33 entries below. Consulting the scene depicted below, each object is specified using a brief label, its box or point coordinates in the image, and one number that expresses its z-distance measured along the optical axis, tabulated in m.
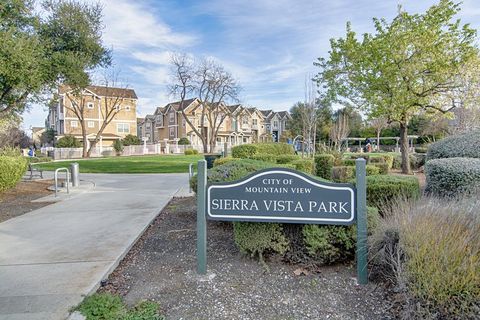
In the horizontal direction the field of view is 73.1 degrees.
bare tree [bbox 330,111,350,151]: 30.33
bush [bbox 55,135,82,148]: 41.06
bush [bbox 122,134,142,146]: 45.80
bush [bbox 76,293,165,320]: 2.79
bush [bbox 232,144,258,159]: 12.74
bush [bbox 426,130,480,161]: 8.01
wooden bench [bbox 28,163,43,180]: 13.37
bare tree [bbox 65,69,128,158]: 41.50
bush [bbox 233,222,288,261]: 3.61
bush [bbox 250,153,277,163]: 9.98
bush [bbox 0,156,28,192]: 9.09
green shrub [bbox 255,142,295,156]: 13.55
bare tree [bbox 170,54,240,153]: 42.09
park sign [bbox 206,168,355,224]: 3.35
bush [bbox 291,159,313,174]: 8.80
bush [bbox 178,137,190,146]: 50.16
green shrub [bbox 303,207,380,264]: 3.46
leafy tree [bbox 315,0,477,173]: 12.46
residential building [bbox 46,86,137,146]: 46.41
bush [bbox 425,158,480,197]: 5.89
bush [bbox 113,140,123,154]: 43.28
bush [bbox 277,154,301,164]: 10.13
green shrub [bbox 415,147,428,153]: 23.84
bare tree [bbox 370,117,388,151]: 35.64
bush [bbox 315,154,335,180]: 11.63
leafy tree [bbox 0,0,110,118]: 8.37
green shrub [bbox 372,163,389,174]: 11.76
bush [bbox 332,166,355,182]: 9.41
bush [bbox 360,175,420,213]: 5.43
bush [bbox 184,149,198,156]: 42.41
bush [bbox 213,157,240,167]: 9.31
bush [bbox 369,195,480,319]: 2.43
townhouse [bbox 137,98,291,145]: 54.25
